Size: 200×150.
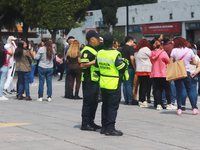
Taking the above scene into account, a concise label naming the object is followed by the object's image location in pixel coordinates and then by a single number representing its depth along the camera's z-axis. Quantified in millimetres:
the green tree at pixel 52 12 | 35938
